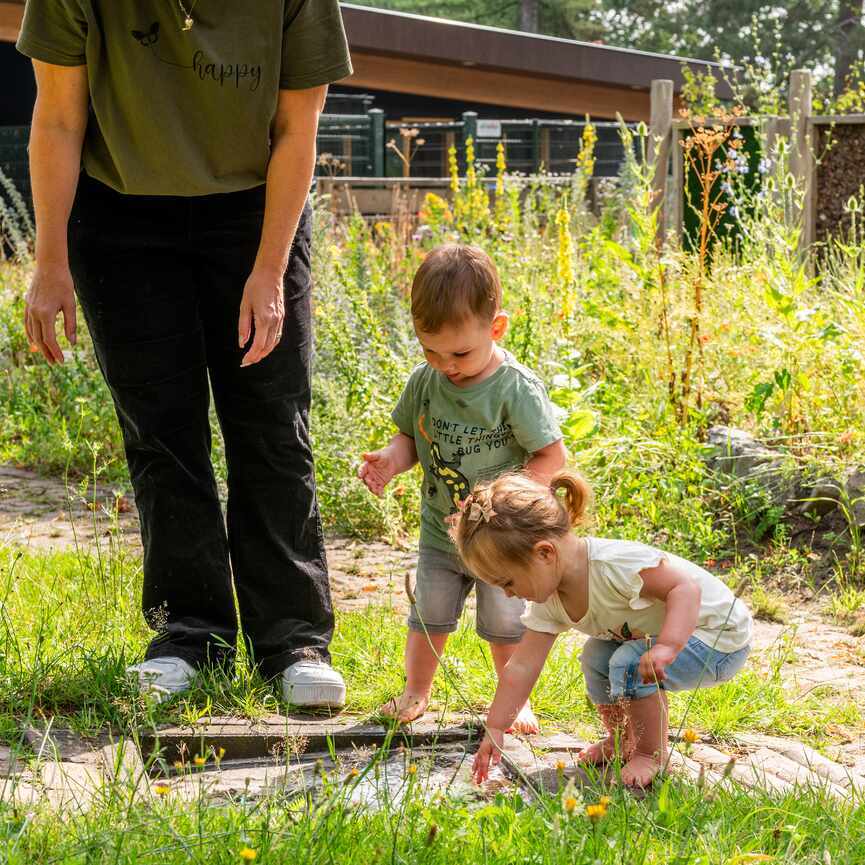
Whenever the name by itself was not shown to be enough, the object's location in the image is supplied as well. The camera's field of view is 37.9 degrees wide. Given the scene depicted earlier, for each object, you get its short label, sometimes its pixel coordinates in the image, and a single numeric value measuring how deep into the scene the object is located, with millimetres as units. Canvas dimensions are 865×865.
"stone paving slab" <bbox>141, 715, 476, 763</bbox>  2898
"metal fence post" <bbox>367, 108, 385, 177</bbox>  14805
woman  2840
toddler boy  2902
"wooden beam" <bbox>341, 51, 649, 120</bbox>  17688
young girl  2561
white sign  15609
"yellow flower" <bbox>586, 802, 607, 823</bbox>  1854
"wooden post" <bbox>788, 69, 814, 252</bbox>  8516
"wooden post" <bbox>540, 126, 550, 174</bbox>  16641
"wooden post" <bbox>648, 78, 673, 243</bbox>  8825
